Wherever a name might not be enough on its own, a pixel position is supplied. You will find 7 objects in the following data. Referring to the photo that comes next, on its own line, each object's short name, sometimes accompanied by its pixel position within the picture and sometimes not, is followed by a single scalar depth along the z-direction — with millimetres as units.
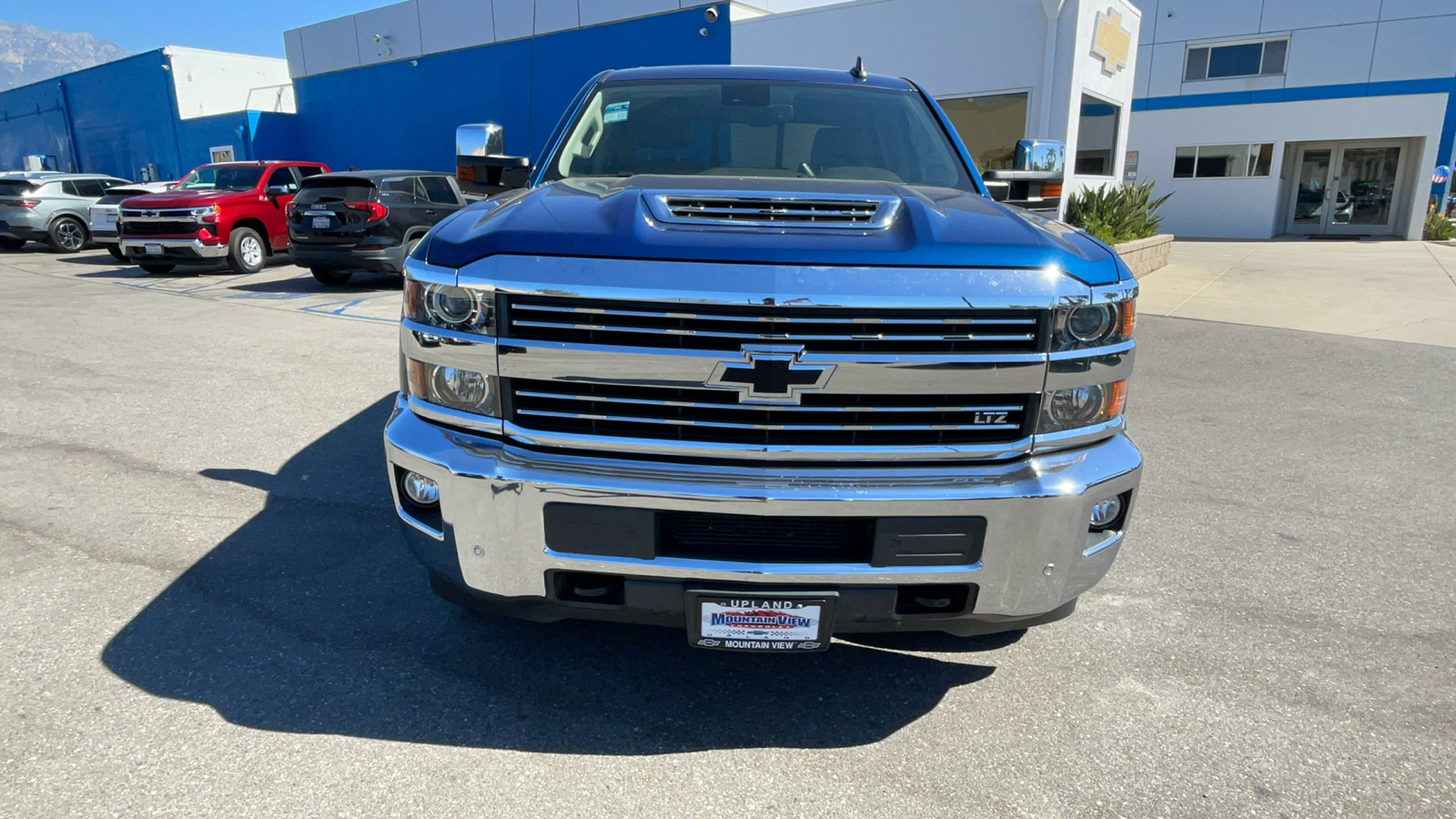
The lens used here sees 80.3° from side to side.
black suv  11172
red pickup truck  13125
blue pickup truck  2084
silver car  17484
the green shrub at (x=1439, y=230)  22875
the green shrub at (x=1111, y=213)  13312
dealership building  15547
